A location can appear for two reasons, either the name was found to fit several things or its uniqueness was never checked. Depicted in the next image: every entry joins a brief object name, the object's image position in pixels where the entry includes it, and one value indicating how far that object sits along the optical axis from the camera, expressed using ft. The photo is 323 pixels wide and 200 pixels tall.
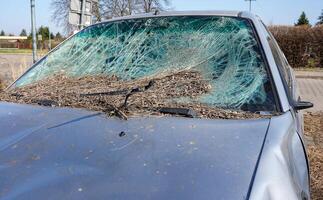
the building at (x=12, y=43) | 239.91
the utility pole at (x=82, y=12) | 26.86
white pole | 33.65
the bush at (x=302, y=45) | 75.82
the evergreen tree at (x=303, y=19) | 165.07
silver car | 4.74
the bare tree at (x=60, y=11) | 71.87
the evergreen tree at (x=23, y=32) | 344.61
